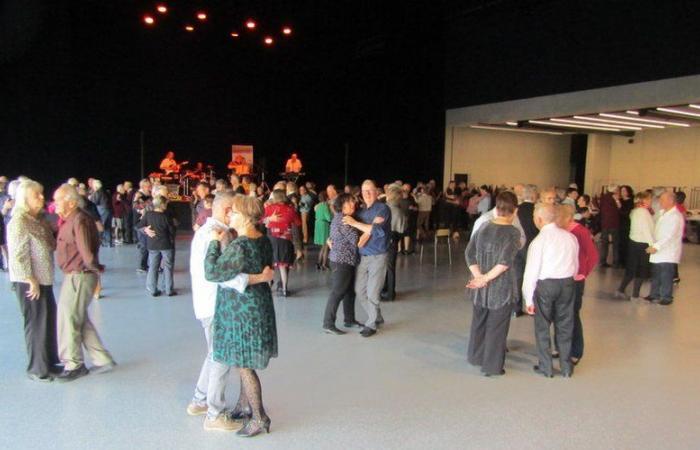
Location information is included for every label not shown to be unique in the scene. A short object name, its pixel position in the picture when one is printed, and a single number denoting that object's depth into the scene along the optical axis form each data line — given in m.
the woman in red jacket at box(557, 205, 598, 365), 4.52
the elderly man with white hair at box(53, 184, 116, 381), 3.91
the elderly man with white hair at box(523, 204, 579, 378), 4.20
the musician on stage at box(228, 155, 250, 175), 16.14
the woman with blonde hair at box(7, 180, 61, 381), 3.79
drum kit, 15.05
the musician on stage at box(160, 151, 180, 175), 15.14
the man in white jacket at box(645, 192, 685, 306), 6.57
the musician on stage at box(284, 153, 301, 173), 16.78
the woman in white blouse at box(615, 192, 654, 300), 6.80
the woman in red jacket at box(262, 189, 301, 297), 6.64
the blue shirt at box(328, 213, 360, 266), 5.23
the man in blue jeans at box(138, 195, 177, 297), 6.63
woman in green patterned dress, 2.95
